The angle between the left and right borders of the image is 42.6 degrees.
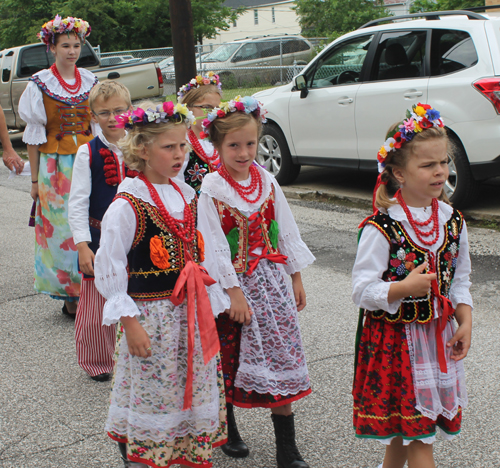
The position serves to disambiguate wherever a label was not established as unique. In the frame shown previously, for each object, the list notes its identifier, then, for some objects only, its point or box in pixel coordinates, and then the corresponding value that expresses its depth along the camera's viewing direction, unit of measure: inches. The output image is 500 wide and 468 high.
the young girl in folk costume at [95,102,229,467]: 96.7
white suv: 247.9
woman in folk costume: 176.7
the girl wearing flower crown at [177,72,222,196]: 136.9
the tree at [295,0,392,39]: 1338.6
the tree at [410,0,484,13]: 912.2
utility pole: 287.3
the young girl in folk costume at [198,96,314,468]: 109.2
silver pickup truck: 522.9
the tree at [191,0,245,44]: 1496.1
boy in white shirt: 138.3
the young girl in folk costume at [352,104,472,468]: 93.1
